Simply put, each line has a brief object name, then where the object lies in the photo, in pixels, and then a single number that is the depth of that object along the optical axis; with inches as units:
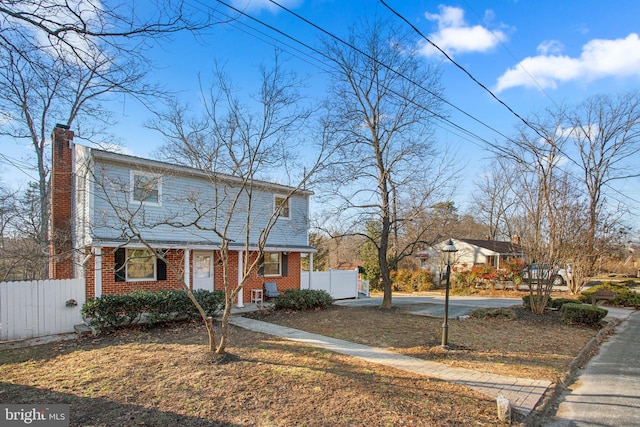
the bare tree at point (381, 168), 500.7
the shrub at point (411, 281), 947.3
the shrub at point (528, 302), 485.7
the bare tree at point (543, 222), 463.2
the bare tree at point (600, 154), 919.7
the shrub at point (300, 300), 477.7
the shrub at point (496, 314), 435.8
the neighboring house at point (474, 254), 1131.3
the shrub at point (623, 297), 581.8
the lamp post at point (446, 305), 278.8
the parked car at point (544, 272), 460.4
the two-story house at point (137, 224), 411.2
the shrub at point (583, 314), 395.2
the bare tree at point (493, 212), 1323.8
